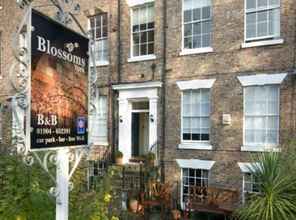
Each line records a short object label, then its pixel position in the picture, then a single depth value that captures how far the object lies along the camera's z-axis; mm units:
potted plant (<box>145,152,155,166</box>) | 13711
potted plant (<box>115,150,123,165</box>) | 14703
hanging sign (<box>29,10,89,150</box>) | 2912
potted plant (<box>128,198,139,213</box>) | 12575
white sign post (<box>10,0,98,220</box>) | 2842
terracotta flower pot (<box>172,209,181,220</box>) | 12125
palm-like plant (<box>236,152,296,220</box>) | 8320
